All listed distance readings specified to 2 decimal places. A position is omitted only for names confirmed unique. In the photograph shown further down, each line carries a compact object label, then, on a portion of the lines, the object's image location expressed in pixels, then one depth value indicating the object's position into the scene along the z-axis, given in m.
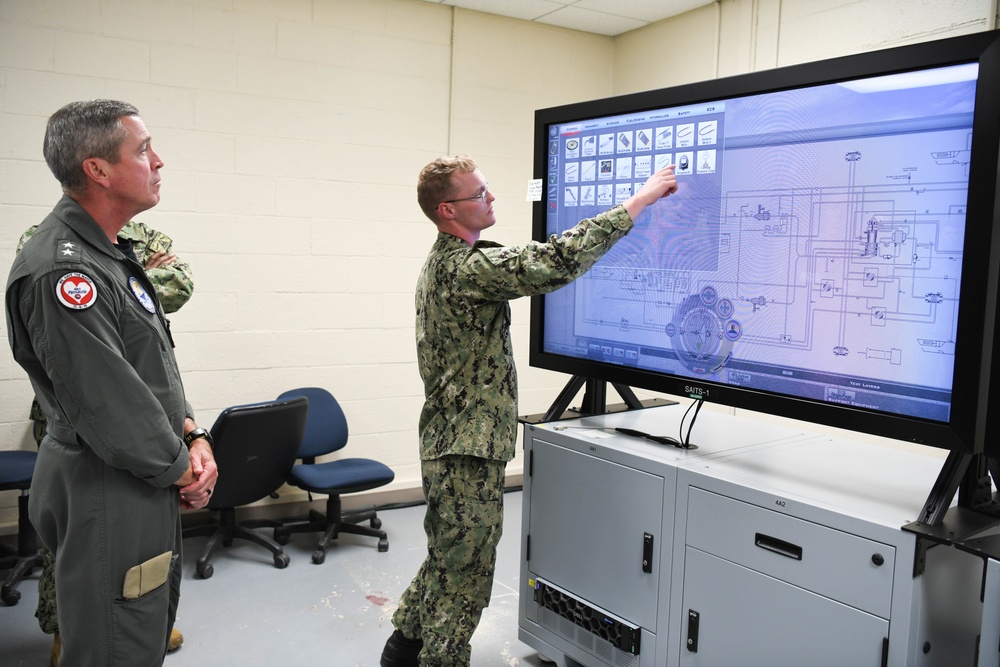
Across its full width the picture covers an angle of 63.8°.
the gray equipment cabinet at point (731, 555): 1.87
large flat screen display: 1.85
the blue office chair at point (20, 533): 3.35
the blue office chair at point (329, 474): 3.95
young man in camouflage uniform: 2.44
